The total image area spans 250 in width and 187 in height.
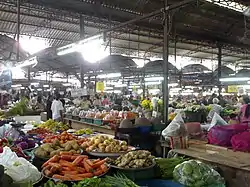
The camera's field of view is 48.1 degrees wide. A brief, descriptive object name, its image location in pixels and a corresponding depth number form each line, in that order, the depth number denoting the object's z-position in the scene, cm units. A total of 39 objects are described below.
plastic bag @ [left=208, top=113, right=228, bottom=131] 549
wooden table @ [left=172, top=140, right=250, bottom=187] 382
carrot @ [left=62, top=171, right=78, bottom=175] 295
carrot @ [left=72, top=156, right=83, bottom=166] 312
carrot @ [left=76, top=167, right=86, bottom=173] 300
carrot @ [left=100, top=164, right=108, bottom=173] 309
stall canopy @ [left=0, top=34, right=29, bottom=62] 1234
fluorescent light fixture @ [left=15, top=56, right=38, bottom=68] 841
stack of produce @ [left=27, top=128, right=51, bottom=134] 606
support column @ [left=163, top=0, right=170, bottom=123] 598
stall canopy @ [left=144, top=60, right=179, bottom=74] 1344
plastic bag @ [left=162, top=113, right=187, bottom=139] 476
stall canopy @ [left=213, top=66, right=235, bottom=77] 1604
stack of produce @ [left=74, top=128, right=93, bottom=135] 636
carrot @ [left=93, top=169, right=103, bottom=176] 299
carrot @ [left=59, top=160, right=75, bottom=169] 306
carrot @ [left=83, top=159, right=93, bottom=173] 302
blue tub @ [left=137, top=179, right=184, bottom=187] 326
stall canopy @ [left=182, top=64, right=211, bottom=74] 1655
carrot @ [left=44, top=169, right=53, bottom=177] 292
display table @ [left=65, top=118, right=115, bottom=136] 876
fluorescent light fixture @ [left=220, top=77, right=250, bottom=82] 1330
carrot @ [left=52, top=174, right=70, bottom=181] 280
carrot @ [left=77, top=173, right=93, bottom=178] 289
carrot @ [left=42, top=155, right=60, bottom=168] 315
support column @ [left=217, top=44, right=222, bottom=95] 1516
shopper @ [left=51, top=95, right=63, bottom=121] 1048
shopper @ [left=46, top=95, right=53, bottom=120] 1231
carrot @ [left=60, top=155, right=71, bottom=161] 324
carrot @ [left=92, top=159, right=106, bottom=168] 313
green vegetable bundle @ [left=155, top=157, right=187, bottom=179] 359
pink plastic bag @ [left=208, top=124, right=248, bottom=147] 482
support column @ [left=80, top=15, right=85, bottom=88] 1141
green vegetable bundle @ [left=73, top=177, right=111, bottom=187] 251
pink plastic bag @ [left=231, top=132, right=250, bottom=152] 449
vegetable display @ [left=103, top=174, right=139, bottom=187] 273
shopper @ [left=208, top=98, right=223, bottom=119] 928
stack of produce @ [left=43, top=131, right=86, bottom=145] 419
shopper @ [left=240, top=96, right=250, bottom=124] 625
